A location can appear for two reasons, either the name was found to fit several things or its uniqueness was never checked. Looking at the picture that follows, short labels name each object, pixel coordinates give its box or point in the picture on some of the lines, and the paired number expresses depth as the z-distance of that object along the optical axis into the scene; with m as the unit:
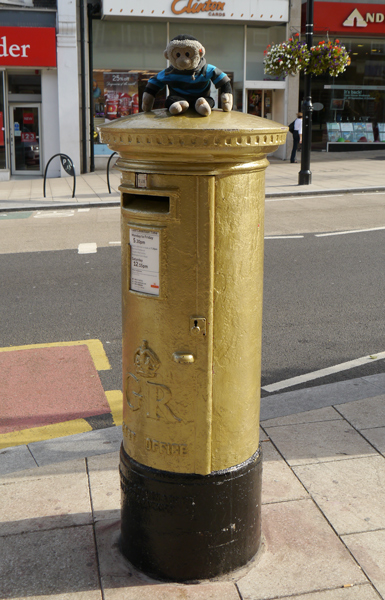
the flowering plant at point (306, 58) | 16.75
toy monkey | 2.87
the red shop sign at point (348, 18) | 25.14
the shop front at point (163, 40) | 21.78
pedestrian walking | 23.12
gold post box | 2.68
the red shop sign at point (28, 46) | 19.91
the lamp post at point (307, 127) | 16.80
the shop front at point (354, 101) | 27.30
